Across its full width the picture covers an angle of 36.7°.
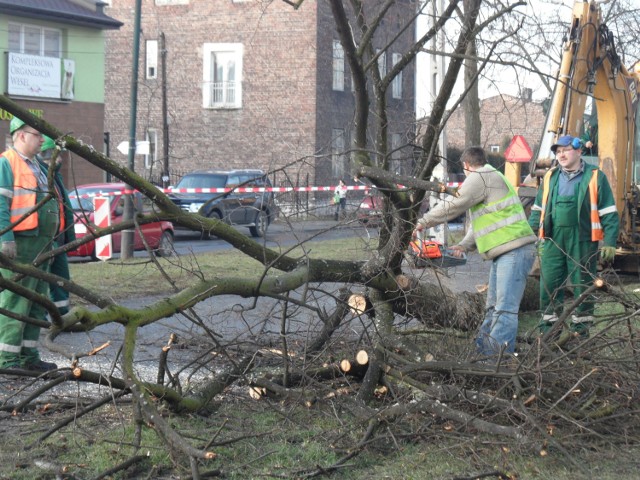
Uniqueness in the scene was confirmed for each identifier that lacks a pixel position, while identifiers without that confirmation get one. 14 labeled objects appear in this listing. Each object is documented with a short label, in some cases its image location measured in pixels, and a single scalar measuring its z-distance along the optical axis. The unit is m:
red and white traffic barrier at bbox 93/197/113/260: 14.39
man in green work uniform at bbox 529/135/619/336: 8.40
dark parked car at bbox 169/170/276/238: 22.50
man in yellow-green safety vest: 7.30
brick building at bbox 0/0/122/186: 28.88
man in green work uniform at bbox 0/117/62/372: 7.16
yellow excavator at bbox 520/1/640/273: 12.15
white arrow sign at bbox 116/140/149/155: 16.99
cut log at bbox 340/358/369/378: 6.07
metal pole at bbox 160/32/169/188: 35.76
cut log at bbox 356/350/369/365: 5.98
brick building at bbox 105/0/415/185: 37.28
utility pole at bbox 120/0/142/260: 15.39
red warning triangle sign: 15.72
